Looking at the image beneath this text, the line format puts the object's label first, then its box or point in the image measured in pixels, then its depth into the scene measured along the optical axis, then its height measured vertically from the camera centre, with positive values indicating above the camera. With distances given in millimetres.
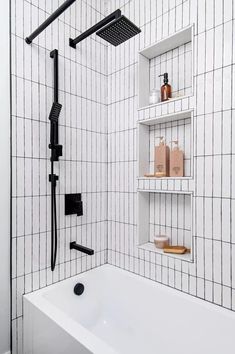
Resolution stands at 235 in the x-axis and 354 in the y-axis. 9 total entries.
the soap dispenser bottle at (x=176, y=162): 1559 +82
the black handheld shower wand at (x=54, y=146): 1484 +175
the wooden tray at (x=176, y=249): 1547 -484
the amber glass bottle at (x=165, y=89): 1608 +570
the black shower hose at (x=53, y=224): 1527 -324
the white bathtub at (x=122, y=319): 1200 -854
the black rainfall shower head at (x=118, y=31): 1197 +755
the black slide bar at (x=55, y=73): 1530 +644
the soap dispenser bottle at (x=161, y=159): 1627 +106
